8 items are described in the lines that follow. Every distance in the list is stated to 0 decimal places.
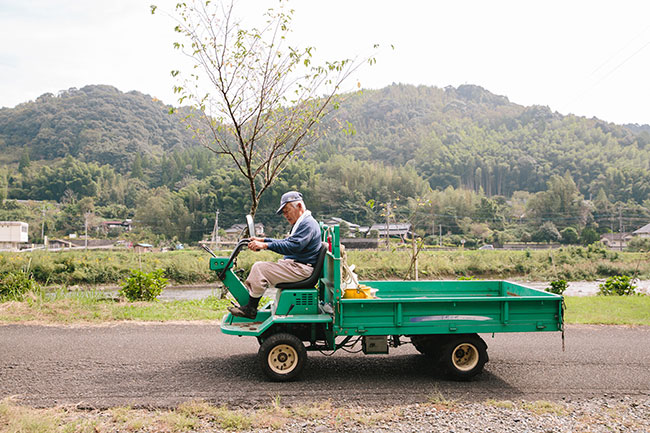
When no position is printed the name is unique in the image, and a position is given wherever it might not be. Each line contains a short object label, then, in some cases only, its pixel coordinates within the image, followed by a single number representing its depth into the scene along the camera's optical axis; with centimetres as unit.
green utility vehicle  542
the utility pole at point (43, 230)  7743
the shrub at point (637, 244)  5147
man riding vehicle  568
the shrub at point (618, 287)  1502
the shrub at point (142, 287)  1207
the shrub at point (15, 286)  1128
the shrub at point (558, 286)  1276
